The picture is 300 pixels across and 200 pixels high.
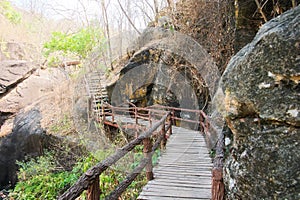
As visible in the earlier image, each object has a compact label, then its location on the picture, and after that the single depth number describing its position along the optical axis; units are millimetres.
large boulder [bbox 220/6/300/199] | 1899
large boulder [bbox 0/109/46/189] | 10430
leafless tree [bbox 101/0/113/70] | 13594
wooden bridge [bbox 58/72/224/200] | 1913
